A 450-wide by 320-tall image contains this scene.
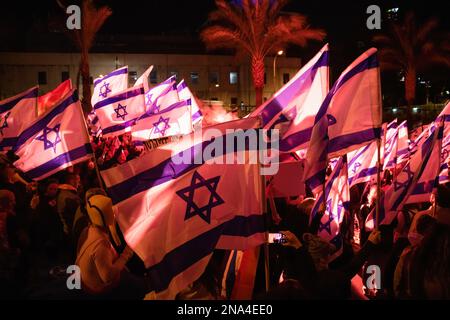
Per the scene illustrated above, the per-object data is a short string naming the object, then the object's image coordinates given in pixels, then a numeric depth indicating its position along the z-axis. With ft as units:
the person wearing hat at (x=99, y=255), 14.87
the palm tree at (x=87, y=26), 85.66
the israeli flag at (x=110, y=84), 43.37
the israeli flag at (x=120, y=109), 38.32
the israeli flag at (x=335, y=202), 20.12
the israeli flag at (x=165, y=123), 36.68
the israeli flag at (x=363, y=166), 26.21
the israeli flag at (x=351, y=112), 18.26
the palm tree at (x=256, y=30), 92.09
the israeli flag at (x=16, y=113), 32.63
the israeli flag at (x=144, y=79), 44.08
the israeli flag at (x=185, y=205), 12.90
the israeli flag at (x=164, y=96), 41.60
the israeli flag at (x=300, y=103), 21.31
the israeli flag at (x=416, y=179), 16.46
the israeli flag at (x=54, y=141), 21.86
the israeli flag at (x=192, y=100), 45.65
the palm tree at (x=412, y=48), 106.01
